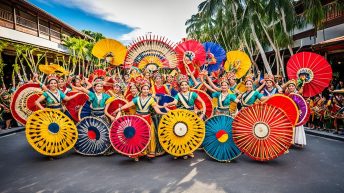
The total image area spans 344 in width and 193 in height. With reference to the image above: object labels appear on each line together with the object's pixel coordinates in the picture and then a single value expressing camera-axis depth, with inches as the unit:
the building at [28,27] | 573.3
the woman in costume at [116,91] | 262.2
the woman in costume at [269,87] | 237.6
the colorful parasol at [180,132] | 195.5
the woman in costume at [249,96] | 215.0
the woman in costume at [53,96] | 222.7
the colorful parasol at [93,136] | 217.5
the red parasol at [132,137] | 195.9
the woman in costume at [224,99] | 215.3
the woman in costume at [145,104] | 205.9
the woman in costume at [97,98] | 224.5
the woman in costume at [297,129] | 238.5
